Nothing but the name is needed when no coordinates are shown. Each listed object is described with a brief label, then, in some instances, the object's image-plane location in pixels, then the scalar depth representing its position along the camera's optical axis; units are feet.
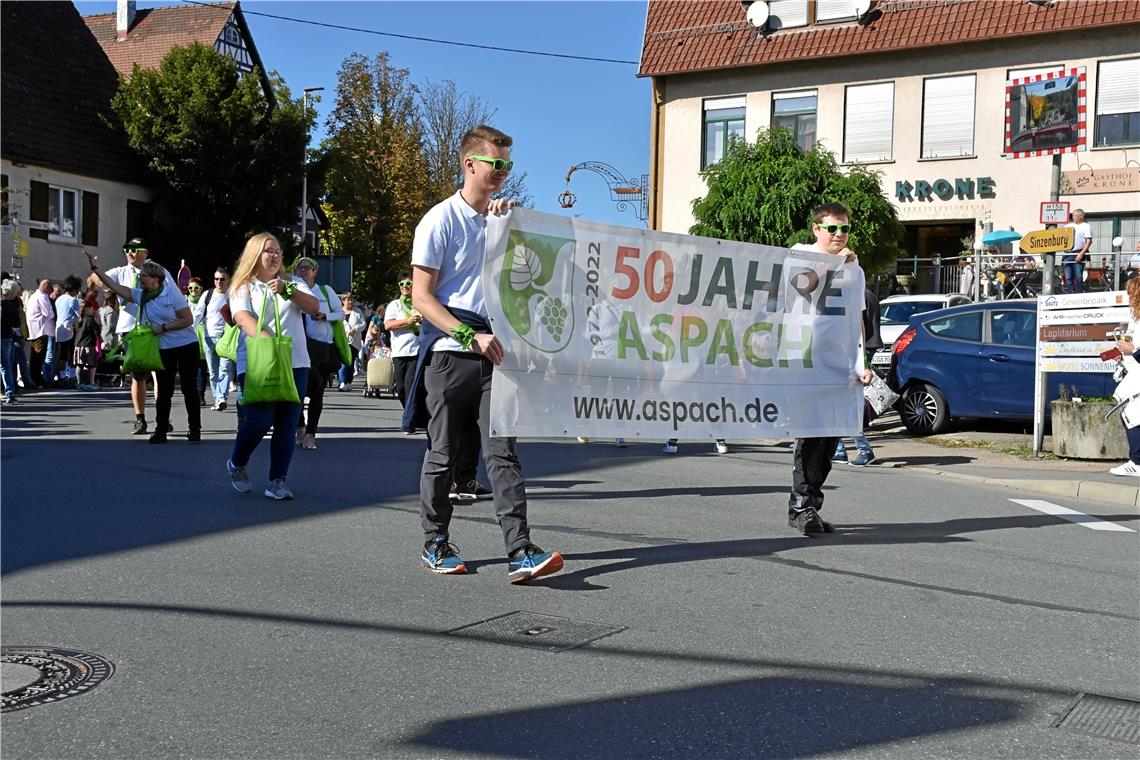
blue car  48.08
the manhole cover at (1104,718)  13.24
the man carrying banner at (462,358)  19.26
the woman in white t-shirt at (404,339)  37.65
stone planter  41.22
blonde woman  27.81
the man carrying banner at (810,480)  25.07
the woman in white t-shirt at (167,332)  39.63
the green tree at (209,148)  130.00
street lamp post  138.00
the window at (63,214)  120.47
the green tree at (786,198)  81.56
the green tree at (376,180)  166.71
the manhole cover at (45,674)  13.46
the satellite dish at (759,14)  110.11
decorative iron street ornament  118.93
